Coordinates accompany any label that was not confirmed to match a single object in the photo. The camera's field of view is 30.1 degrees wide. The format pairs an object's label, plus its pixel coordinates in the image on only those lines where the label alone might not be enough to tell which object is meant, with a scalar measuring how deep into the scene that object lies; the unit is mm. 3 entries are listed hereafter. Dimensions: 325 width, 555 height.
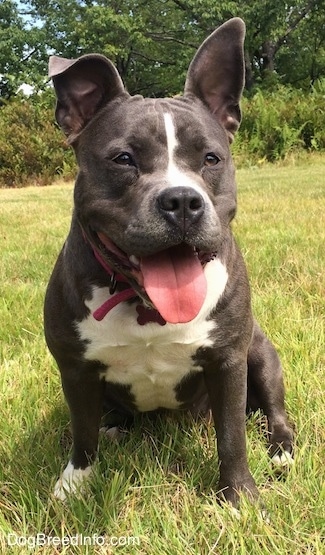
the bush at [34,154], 15484
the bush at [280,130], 14438
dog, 1669
